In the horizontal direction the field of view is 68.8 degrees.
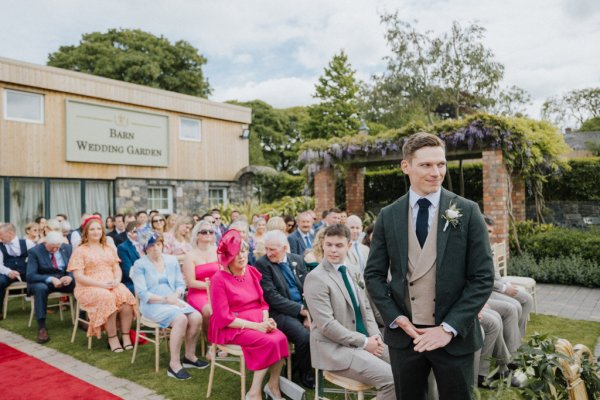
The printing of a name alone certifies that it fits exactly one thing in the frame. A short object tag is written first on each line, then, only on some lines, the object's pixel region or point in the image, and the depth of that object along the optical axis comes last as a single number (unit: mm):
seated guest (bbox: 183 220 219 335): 5078
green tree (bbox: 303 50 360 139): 27688
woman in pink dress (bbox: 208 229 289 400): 3678
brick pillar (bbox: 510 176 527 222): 11172
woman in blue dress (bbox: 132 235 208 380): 4531
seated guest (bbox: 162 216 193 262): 6809
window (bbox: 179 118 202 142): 14906
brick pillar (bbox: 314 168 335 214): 12406
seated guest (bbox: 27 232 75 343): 5785
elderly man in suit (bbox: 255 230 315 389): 4086
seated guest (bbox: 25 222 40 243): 7531
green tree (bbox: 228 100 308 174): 34125
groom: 2035
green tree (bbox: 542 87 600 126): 40562
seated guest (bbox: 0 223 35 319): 6648
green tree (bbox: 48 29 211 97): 25109
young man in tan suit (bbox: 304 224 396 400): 2961
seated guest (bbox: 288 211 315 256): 6320
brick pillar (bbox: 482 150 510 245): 9070
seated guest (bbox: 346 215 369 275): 4938
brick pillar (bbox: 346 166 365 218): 13352
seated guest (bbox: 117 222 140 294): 6047
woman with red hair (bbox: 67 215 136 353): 5281
